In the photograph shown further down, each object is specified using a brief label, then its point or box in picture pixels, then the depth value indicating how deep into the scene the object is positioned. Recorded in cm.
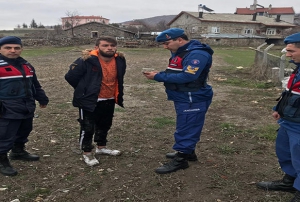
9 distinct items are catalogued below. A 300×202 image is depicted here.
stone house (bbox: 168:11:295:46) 4888
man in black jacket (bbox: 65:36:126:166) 400
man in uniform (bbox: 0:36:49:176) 379
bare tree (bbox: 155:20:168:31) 6618
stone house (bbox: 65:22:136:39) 4678
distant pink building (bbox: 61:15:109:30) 11896
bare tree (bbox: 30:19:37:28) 8761
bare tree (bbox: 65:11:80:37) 5764
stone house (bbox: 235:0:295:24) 9656
